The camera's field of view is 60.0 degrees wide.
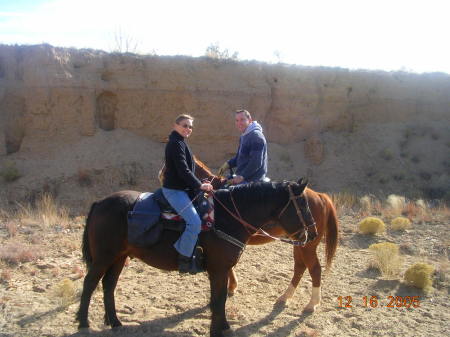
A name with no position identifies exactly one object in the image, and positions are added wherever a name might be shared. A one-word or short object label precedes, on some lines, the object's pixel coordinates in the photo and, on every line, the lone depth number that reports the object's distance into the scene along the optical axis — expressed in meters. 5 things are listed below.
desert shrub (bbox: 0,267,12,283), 6.02
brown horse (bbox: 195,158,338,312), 5.58
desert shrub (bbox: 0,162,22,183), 14.19
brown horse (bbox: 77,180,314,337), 4.48
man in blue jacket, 5.87
